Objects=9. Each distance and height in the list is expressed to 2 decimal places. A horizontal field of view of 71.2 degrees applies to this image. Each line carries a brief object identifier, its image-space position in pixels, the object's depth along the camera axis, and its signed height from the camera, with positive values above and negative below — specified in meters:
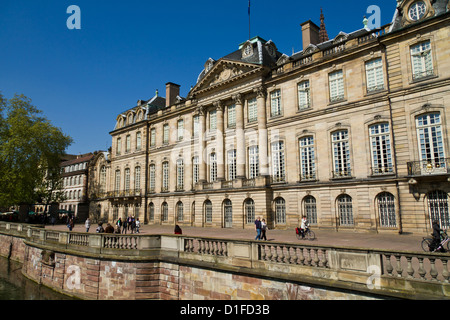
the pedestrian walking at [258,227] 17.50 -1.29
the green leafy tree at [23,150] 34.09 +6.63
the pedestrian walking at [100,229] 18.83 -1.34
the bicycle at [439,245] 10.45 -1.54
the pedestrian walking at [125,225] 25.55 -1.56
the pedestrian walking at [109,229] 17.45 -1.24
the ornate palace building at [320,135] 19.16 +5.37
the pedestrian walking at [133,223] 26.95 -1.44
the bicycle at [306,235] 18.17 -1.98
